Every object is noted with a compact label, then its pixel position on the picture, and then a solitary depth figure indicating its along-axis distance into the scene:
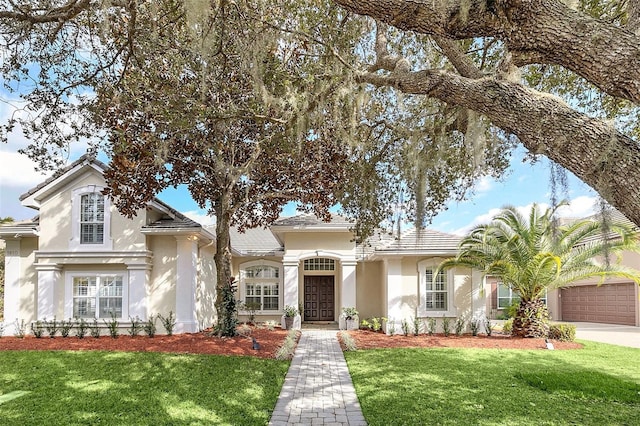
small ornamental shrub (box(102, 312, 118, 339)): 13.52
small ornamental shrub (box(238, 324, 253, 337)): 13.95
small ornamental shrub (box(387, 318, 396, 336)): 15.38
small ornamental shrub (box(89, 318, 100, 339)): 14.00
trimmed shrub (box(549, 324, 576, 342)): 13.91
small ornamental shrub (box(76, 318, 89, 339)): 13.63
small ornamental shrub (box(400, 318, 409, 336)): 15.22
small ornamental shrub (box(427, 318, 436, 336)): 15.22
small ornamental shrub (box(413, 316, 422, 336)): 15.16
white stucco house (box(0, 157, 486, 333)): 14.50
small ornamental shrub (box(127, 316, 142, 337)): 13.89
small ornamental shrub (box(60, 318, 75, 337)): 13.82
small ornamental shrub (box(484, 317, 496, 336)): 15.05
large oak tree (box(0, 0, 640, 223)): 3.32
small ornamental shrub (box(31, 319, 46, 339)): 13.93
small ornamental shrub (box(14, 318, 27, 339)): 14.44
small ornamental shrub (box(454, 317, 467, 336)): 14.93
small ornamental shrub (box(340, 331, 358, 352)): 12.10
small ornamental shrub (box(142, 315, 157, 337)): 13.75
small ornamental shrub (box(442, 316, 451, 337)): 14.91
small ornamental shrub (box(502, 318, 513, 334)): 15.41
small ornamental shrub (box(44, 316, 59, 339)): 14.03
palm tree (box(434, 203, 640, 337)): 13.50
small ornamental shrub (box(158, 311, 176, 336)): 13.90
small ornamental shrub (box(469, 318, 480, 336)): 14.90
